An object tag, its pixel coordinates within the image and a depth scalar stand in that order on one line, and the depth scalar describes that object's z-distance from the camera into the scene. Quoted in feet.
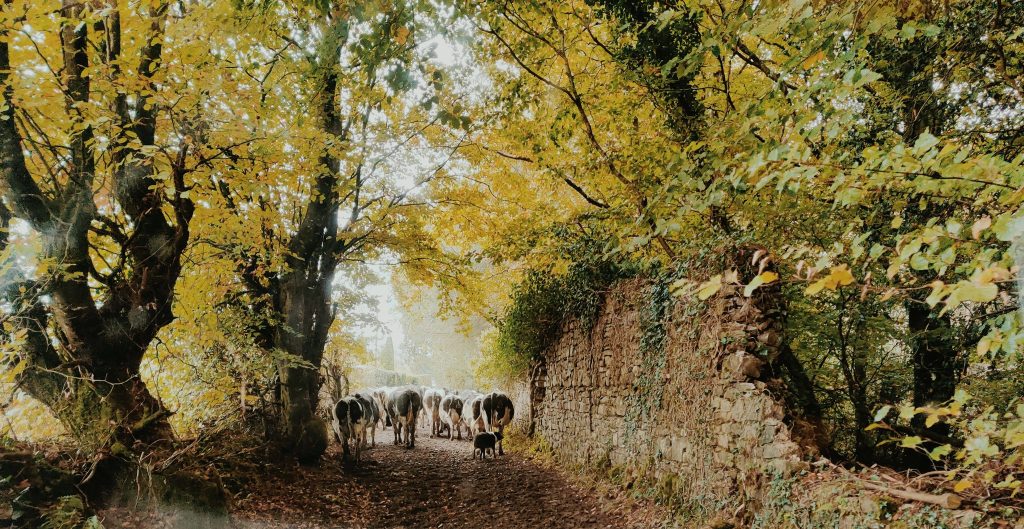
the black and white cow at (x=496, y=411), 44.86
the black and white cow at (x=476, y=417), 47.01
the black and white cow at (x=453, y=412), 53.88
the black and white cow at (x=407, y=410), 46.80
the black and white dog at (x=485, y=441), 37.78
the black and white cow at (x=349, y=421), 34.91
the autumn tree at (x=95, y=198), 14.89
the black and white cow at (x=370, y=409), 39.73
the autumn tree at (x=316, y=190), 14.46
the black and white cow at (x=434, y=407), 57.88
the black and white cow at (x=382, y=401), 59.47
